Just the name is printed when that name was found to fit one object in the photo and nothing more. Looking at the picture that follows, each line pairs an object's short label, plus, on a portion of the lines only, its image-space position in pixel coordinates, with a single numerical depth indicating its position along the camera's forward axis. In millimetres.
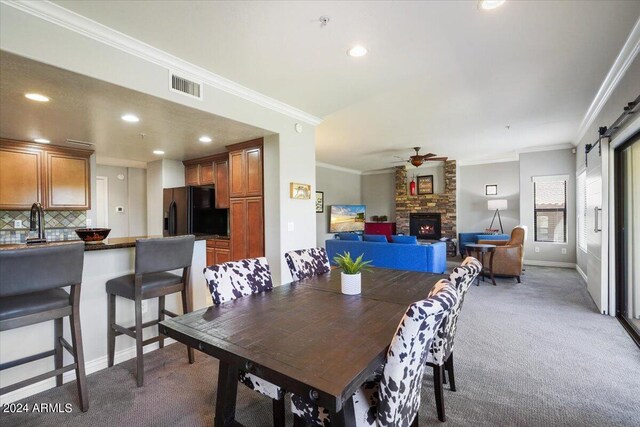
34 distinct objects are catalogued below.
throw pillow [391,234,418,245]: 5437
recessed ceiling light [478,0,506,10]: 1946
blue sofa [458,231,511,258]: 6477
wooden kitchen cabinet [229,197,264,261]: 3975
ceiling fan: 6520
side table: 5285
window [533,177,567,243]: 6773
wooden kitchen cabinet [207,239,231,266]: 4555
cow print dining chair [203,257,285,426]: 1529
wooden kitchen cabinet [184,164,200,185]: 5383
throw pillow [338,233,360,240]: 6281
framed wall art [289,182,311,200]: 3812
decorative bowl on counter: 2590
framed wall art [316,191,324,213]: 8718
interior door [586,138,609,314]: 3602
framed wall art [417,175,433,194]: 9027
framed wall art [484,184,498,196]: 8047
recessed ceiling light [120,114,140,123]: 3028
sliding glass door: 3324
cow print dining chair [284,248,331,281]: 2496
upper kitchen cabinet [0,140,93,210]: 3904
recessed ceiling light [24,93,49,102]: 2461
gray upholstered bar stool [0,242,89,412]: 1664
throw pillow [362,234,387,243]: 5786
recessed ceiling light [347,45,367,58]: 2450
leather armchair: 5324
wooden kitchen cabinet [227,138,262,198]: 3975
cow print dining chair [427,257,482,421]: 1767
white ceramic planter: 1959
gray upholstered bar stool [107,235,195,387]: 2252
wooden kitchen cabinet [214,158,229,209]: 4805
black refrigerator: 4914
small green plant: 1979
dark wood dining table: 1009
